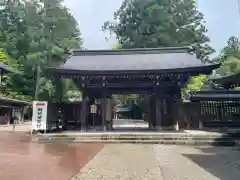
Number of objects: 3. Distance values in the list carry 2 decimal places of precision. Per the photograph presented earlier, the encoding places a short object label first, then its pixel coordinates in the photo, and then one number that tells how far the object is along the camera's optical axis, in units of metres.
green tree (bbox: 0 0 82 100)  23.11
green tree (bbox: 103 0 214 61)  28.46
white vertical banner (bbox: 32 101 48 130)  10.14
